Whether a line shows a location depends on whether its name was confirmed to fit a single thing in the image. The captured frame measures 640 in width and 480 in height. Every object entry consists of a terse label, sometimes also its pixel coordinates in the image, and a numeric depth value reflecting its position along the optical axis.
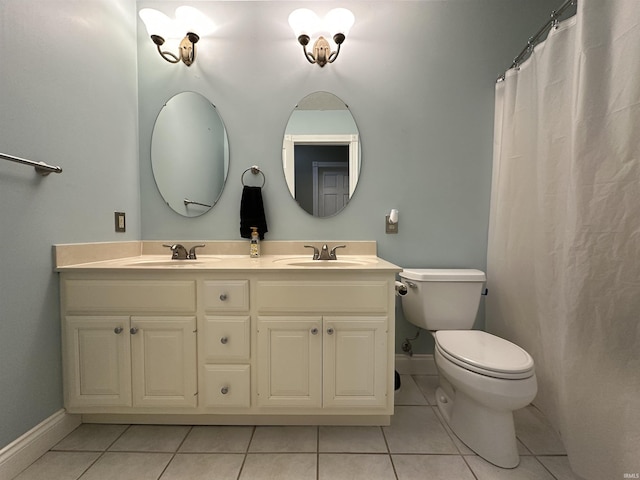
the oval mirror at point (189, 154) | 1.63
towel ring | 1.63
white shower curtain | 0.87
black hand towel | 1.60
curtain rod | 1.11
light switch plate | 1.46
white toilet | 1.00
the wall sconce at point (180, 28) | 1.48
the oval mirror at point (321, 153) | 1.62
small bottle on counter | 1.57
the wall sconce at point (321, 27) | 1.45
